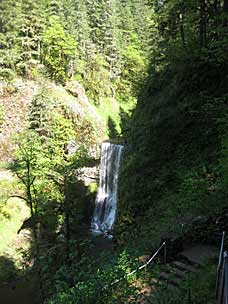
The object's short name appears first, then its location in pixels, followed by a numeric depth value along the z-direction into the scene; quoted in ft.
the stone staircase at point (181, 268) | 23.21
